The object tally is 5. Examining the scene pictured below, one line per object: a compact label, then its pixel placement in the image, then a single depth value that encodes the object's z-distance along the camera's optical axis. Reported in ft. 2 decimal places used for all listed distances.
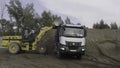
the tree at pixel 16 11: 96.10
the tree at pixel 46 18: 98.46
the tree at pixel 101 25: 94.44
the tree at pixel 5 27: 95.85
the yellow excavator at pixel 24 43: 43.46
